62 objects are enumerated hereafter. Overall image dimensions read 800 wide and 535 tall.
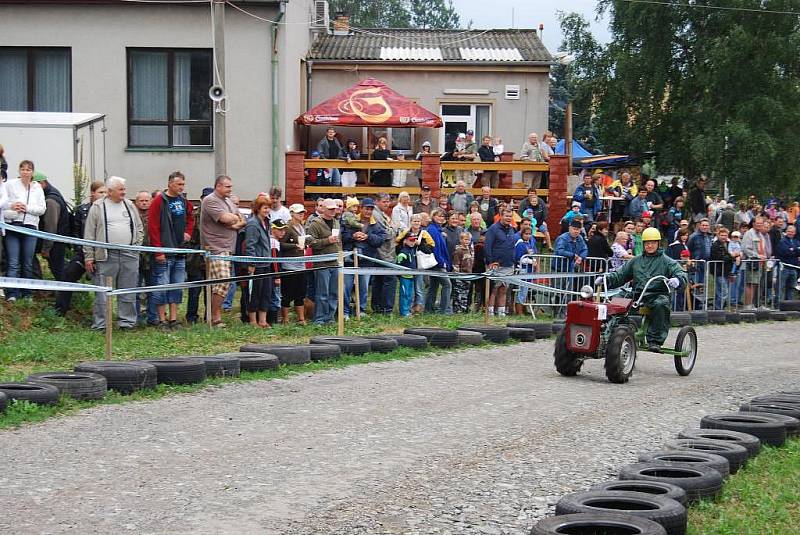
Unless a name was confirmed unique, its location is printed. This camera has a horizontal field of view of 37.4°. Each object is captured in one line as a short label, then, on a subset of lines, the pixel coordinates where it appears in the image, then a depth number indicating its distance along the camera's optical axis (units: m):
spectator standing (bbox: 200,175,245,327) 16.34
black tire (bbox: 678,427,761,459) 9.70
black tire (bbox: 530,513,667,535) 6.71
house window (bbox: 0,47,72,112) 26.64
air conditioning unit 32.94
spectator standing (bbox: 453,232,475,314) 20.78
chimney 34.50
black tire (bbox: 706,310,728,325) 23.05
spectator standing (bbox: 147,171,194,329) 15.96
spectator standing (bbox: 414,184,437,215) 22.94
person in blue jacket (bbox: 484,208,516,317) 21.14
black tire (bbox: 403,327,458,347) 16.14
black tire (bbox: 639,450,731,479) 8.70
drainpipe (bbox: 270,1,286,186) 26.53
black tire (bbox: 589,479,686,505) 7.65
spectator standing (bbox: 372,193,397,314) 19.30
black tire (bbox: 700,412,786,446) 10.33
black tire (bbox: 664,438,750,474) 9.17
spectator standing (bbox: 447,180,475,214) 24.64
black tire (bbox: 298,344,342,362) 14.04
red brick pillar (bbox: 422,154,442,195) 26.34
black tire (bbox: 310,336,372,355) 14.64
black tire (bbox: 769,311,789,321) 24.90
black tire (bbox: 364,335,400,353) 15.06
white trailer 20.38
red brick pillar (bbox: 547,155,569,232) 27.12
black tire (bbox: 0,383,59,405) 10.38
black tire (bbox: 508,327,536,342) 17.86
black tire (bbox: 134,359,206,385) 11.91
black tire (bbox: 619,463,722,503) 8.04
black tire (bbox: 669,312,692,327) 21.55
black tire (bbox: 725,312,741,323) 23.48
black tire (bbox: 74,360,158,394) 11.38
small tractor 14.05
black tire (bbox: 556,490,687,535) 7.04
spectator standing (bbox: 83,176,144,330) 15.25
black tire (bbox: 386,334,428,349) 15.63
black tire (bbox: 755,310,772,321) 24.45
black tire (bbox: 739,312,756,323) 23.86
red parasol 26.72
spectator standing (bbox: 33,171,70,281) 16.38
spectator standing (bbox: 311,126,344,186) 26.86
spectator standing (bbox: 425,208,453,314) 20.30
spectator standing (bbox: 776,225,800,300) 26.81
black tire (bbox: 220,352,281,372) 12.94
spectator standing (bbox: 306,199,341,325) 17.27
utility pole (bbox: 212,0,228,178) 21.39
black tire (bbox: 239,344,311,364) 13.60
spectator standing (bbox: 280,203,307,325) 17.41
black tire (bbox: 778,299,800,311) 25.61
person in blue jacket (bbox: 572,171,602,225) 26.52
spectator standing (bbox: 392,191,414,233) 21.20
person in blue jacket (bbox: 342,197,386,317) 18.95
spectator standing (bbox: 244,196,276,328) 16.67
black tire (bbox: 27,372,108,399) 10.84
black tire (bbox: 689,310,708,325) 22.50
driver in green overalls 15.48
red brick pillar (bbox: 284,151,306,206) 25.81
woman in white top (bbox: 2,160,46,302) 15.59
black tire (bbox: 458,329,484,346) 16.73
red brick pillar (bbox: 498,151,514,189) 27.80
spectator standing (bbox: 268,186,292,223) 18.55
